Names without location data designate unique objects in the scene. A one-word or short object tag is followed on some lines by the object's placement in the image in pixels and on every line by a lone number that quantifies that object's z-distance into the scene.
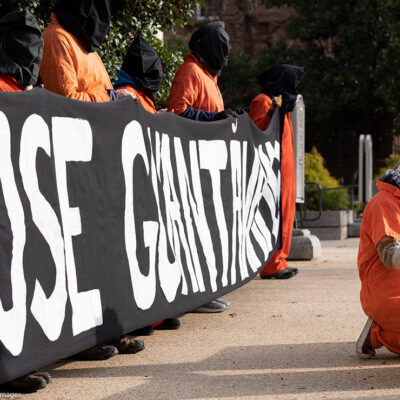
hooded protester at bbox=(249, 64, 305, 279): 15.51
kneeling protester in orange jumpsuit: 8.23
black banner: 6.95
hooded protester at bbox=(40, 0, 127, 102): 9.67
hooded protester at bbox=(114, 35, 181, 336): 10.92
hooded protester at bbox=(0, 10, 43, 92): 8.21
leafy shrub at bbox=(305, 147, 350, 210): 30.31
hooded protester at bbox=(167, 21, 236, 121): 12.27
